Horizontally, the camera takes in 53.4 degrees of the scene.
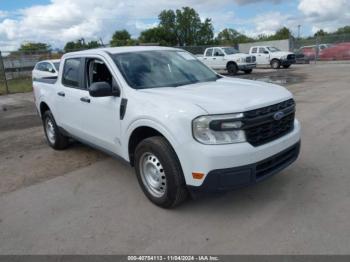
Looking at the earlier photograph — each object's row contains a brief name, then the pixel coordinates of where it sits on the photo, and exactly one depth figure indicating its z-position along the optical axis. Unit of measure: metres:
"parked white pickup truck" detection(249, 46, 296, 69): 26.50
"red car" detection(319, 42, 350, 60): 28.84
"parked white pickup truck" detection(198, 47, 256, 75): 23.78
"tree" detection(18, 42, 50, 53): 72.12
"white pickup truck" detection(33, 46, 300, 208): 3.38
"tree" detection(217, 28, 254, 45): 92.07
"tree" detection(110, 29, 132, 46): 88.81
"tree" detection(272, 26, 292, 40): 80.06
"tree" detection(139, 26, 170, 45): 77.88
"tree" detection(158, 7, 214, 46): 87.56
